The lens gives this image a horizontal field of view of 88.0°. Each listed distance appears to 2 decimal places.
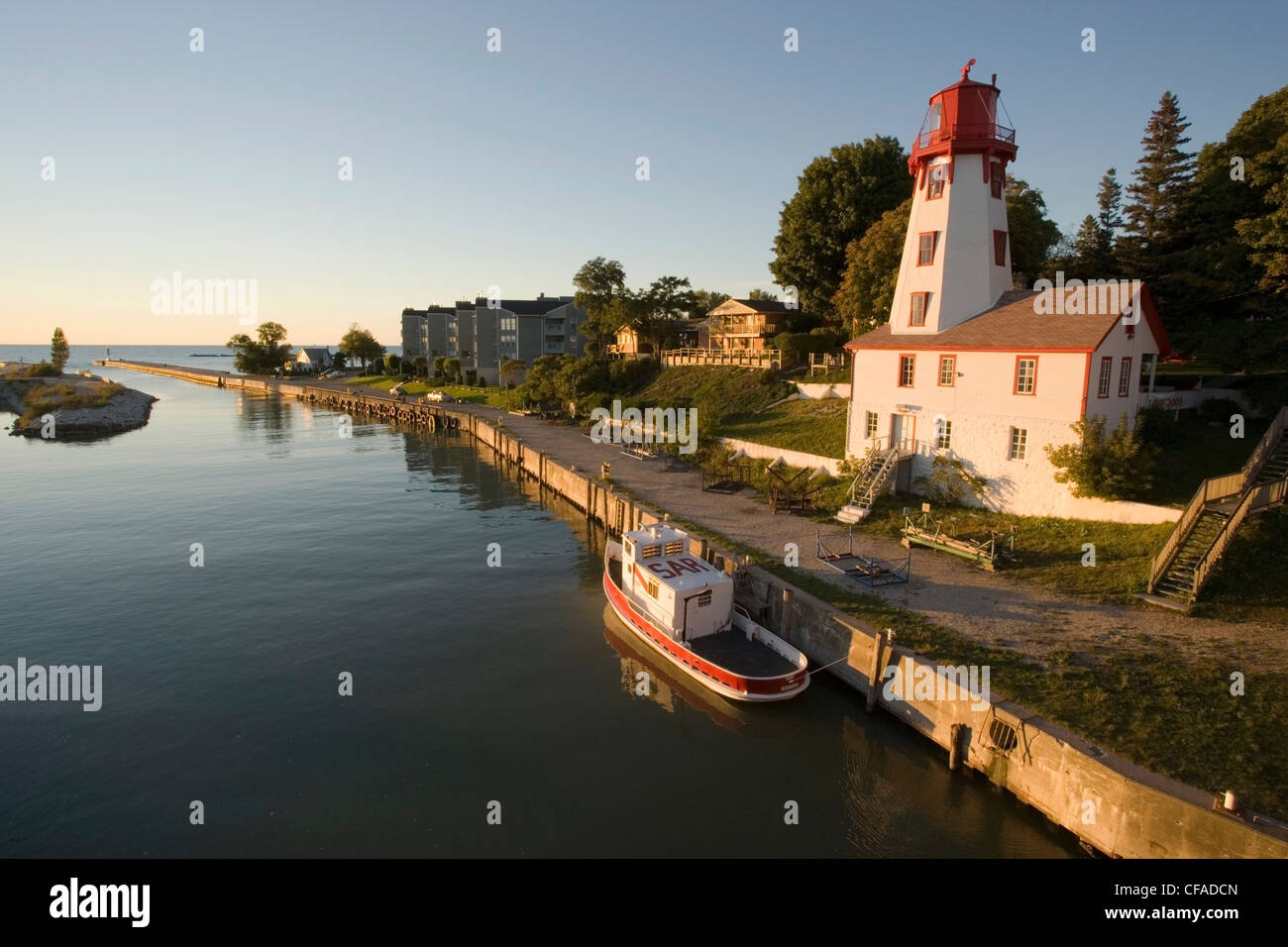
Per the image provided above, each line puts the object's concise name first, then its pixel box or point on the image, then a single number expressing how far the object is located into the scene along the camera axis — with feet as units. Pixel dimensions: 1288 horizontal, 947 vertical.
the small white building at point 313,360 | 523.29
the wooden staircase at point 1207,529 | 69.62
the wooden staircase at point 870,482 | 102.57
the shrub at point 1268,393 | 102.78
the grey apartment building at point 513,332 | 339.57
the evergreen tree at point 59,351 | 424.05
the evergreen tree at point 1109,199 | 203.82
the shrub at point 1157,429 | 99.50
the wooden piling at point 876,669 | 63.72
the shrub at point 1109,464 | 85.51
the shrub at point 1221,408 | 107.14
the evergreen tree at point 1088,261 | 153.48
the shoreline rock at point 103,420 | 250.57
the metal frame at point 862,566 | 79.43
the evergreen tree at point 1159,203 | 140.36
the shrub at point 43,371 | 380.82
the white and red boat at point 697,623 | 67.62
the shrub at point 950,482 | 101.71
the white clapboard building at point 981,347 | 92.63
